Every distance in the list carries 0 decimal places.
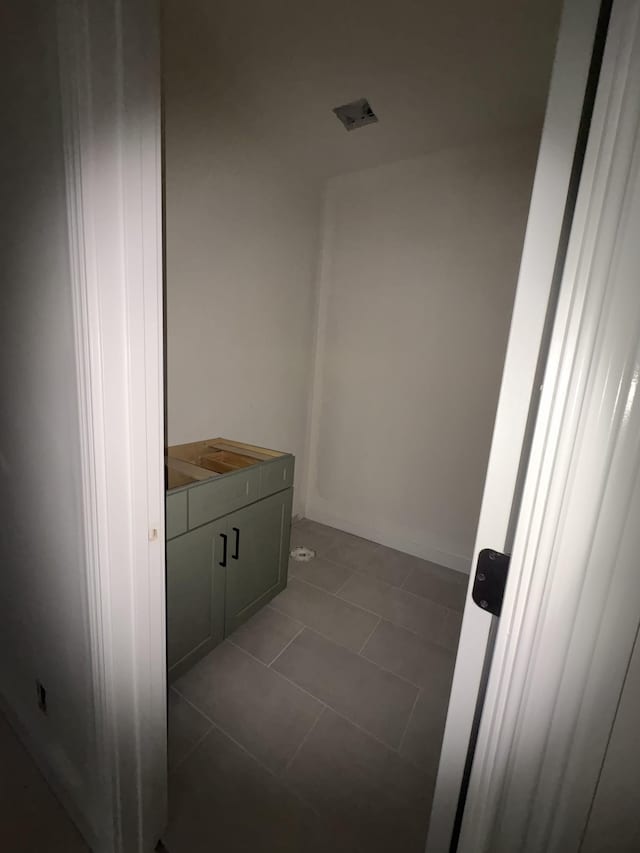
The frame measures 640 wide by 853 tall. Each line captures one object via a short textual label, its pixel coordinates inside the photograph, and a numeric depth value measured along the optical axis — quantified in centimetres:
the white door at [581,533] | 35
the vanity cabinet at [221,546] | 143
